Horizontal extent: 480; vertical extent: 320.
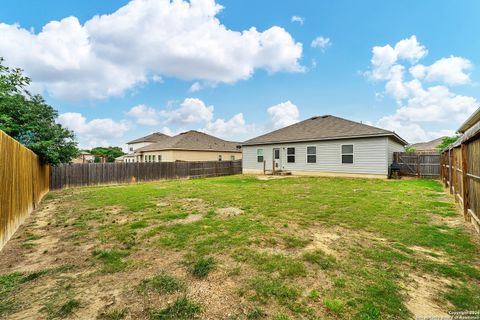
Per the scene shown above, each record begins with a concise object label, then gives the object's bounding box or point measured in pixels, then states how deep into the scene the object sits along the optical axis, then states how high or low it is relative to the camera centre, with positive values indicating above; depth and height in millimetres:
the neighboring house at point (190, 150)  24531 +1786
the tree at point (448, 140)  24634 +2432
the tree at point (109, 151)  54284 +3648
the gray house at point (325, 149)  14030 +1072
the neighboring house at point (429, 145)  40488 +3204
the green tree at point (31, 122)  6699 +1686
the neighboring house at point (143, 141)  37250 +4072
